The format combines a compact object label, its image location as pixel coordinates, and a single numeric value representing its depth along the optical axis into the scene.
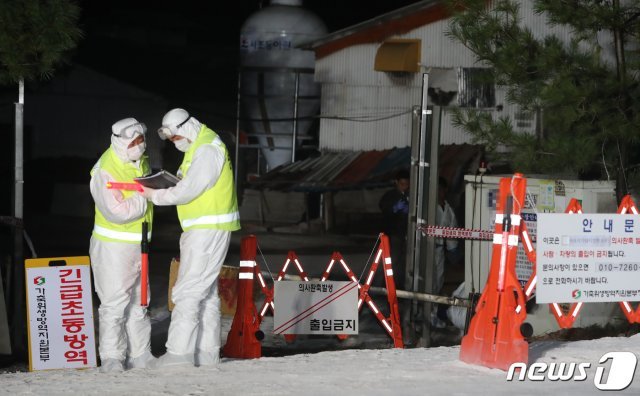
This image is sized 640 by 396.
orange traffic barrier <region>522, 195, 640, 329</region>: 11.27
